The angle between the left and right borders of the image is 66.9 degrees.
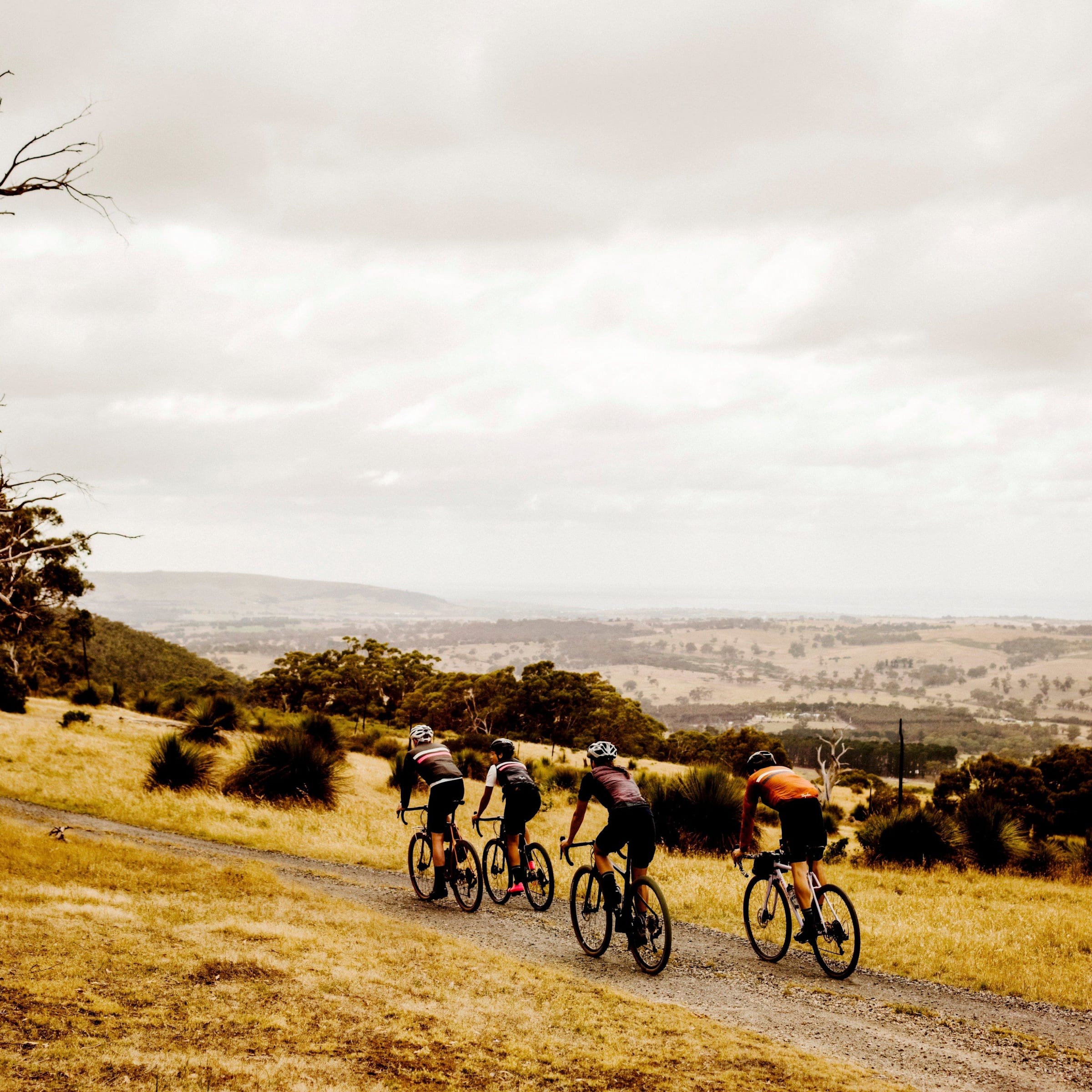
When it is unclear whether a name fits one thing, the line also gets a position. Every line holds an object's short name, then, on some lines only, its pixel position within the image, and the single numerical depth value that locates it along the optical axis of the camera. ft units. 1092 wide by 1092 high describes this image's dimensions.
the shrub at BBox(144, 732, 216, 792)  59.52
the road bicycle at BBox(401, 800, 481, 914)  31.71
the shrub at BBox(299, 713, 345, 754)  75.72
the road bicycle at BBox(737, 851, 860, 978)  24.32
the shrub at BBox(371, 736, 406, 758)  100.83
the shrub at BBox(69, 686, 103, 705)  103.50
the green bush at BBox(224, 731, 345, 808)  59.62
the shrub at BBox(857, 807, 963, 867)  57.26
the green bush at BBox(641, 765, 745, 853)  56.24
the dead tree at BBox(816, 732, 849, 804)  140.15
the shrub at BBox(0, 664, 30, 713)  86.12
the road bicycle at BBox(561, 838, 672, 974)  23.94
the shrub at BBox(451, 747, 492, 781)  91.04
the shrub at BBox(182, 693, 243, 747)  77.30
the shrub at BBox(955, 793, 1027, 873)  58.70
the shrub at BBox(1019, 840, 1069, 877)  58.70
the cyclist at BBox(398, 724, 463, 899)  30.27
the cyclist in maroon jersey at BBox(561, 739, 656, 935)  23.80
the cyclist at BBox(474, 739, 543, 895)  30.66
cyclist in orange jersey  24.11
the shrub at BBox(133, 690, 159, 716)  106.63
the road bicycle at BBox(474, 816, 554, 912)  32.17
